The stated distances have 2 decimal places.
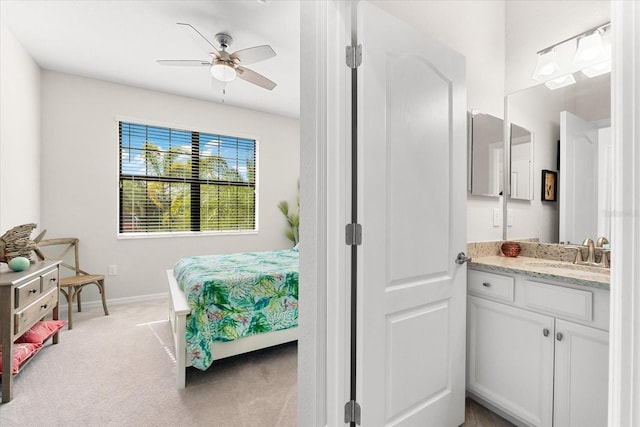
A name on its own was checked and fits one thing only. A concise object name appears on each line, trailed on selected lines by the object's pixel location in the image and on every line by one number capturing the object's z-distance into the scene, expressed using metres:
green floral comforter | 2.06
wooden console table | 1.89
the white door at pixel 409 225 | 1.29
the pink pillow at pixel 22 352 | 2.06
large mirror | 1.78
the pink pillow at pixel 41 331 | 2.40
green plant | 5.06
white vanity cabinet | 1.35
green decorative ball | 2.20
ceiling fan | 2.53
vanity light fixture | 1.80
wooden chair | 3.23
